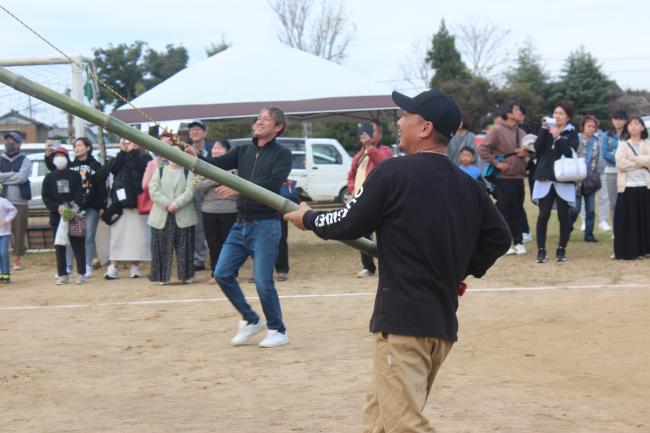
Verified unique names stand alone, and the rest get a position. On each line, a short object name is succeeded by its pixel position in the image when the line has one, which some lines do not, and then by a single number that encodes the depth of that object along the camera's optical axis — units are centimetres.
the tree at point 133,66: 6084
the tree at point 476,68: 6425
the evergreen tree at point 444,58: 6150
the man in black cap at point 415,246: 388
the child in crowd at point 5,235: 1248
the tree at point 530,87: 5344
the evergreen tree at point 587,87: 5562
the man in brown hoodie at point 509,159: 1297
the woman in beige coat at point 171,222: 1187
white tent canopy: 1464
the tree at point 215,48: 6281
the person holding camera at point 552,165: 1198
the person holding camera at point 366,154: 1155
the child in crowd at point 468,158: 1287
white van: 2395
